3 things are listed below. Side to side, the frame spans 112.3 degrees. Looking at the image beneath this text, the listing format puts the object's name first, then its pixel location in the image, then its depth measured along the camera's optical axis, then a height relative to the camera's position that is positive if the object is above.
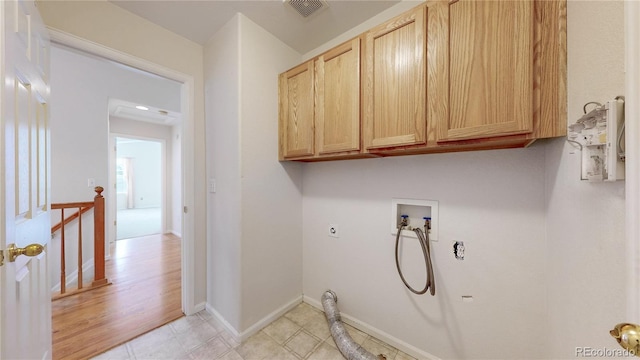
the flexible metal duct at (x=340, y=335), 1.40 -1.13
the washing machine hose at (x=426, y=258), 1.34 -0.50
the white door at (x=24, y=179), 0.71 +0.01
